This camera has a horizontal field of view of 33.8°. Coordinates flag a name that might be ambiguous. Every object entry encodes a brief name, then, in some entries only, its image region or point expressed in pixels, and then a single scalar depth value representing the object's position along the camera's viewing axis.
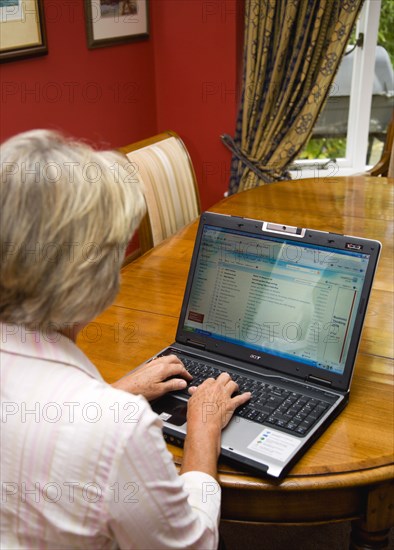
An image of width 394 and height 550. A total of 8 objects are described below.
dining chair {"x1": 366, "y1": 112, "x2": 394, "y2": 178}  2.95
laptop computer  1.08
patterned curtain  3.12
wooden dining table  1.01
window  3.39
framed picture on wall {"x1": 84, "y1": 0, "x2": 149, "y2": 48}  2.96
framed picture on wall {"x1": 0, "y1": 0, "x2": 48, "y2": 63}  2.41
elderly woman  0.74
